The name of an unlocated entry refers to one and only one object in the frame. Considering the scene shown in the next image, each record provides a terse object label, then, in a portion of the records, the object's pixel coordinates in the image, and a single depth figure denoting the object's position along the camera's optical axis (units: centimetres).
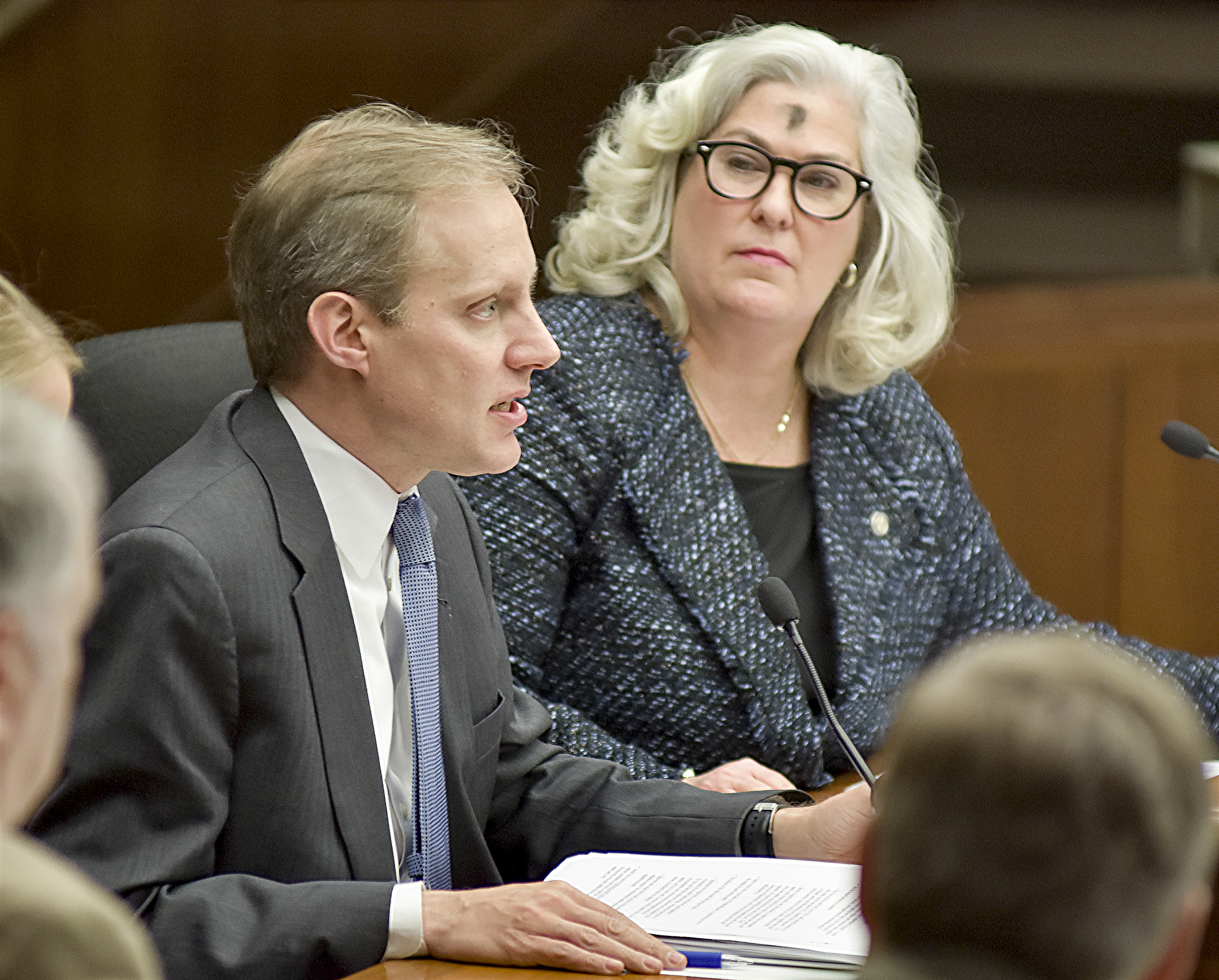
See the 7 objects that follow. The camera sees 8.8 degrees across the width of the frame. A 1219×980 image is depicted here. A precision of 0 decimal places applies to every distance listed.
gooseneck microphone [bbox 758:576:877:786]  535
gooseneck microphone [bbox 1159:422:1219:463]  566
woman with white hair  565
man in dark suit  514
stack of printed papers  516
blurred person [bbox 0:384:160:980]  358
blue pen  515
